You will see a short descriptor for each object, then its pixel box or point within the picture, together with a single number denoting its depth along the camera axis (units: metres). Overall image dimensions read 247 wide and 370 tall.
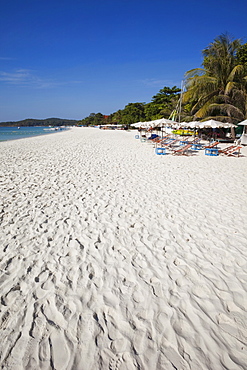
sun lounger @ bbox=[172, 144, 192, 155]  11.43
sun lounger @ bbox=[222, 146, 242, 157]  10.95
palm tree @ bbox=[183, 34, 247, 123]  16.94
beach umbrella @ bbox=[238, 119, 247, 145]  15.92
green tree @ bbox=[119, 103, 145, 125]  60.04
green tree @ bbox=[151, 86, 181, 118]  38.70
